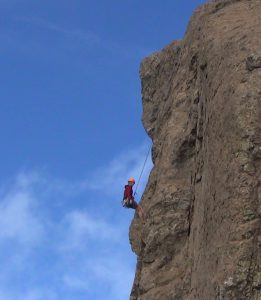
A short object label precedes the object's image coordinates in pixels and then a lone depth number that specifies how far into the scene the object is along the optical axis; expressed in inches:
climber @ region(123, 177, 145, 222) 1269.7
